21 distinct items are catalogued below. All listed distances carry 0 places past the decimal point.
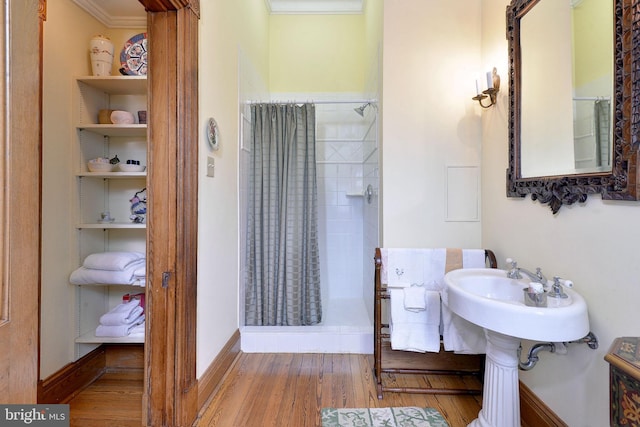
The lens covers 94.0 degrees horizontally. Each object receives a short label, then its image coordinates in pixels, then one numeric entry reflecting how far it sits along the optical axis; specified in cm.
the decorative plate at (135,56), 182
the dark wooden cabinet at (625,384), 59
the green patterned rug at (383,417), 149
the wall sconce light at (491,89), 175
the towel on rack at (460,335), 169
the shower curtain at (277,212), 235
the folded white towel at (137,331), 182
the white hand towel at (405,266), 181
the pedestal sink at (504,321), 102
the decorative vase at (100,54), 178
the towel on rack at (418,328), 171
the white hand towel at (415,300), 170
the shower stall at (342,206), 307
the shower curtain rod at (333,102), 238
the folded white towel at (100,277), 173
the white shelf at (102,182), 179
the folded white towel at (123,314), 180
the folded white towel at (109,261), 172
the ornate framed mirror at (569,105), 100
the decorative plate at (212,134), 166
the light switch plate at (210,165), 167
